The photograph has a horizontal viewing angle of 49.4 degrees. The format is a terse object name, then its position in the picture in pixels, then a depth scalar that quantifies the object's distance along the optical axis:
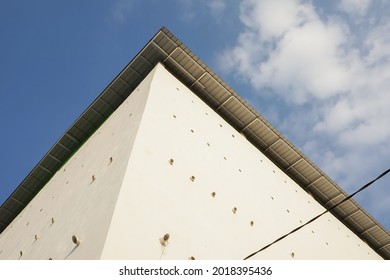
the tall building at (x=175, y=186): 6.55
